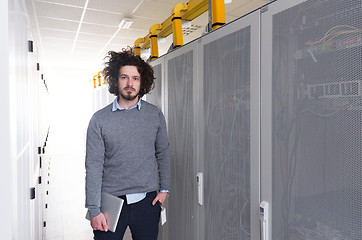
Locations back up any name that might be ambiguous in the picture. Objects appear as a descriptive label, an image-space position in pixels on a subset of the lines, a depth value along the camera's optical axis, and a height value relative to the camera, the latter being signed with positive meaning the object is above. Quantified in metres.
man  1.53 -0.24
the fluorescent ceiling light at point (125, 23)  4.21 +1.55
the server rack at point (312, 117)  0.77 -0.01
